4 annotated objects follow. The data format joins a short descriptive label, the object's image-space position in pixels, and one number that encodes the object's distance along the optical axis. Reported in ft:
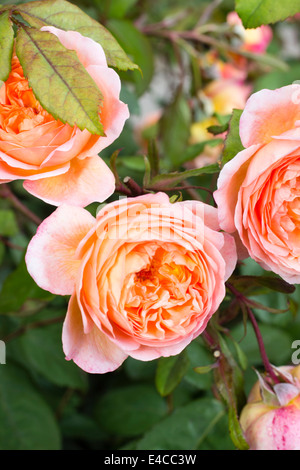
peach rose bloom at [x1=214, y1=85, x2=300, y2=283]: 1.07
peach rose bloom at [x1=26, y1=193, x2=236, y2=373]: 1.03
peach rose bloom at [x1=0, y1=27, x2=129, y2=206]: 1.07
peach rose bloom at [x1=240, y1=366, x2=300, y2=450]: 1.16
